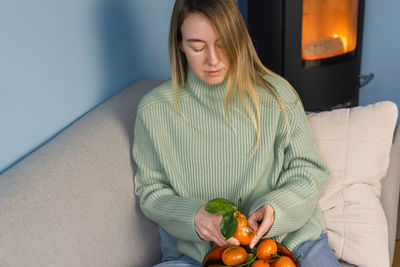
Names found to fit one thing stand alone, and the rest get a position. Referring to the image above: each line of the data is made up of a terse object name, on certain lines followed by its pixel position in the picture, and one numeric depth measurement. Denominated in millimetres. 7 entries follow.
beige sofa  960
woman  1105
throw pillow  1224
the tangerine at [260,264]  888
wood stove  2076
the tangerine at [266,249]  947
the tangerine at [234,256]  921
